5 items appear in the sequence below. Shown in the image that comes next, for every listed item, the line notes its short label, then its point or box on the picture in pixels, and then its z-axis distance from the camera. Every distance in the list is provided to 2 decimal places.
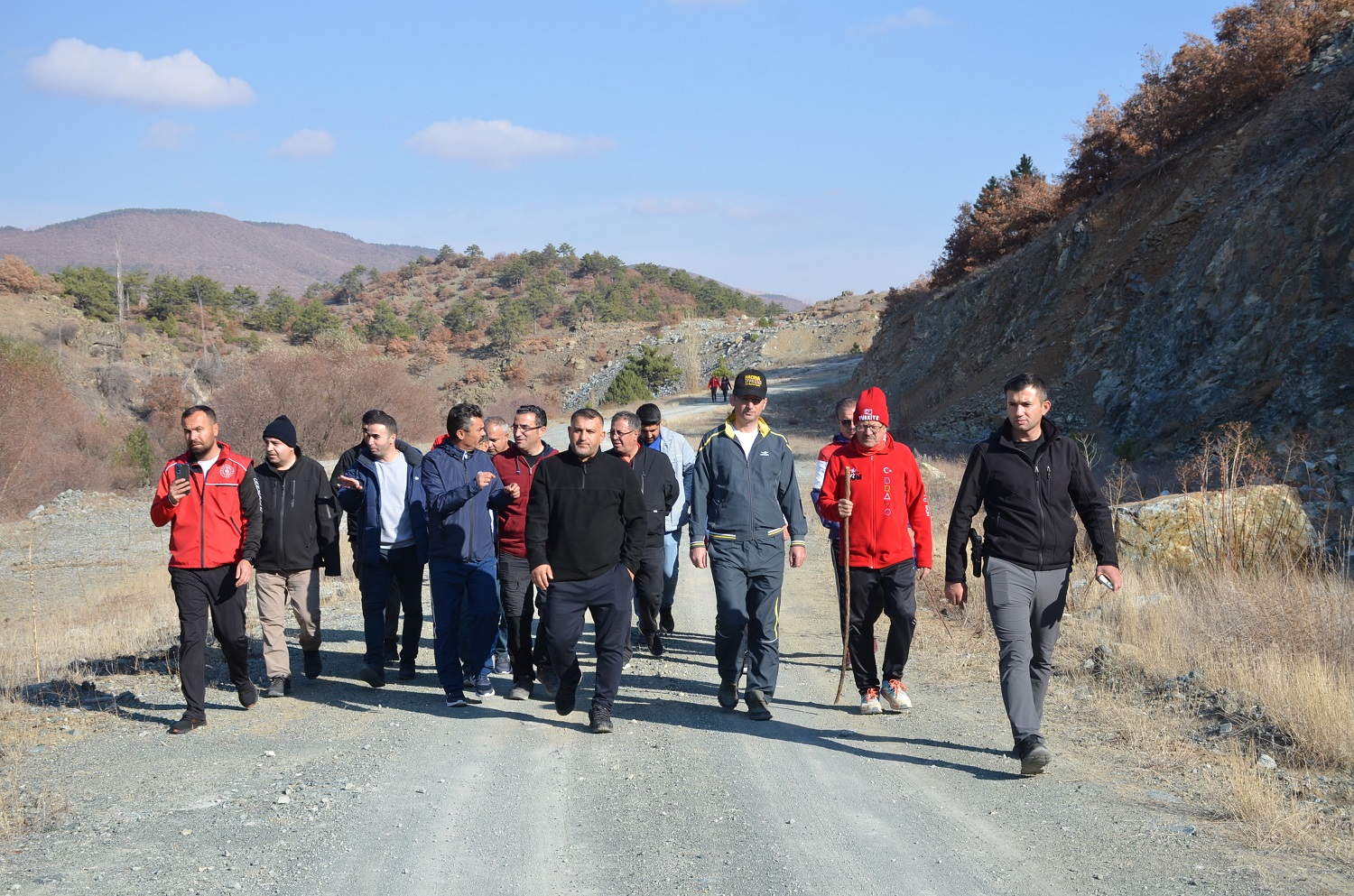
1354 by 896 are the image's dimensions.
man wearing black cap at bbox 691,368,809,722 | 7.01
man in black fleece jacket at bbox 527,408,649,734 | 6.63
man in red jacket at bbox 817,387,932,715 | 6.84
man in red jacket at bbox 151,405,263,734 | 6.87
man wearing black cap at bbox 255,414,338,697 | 7.54
